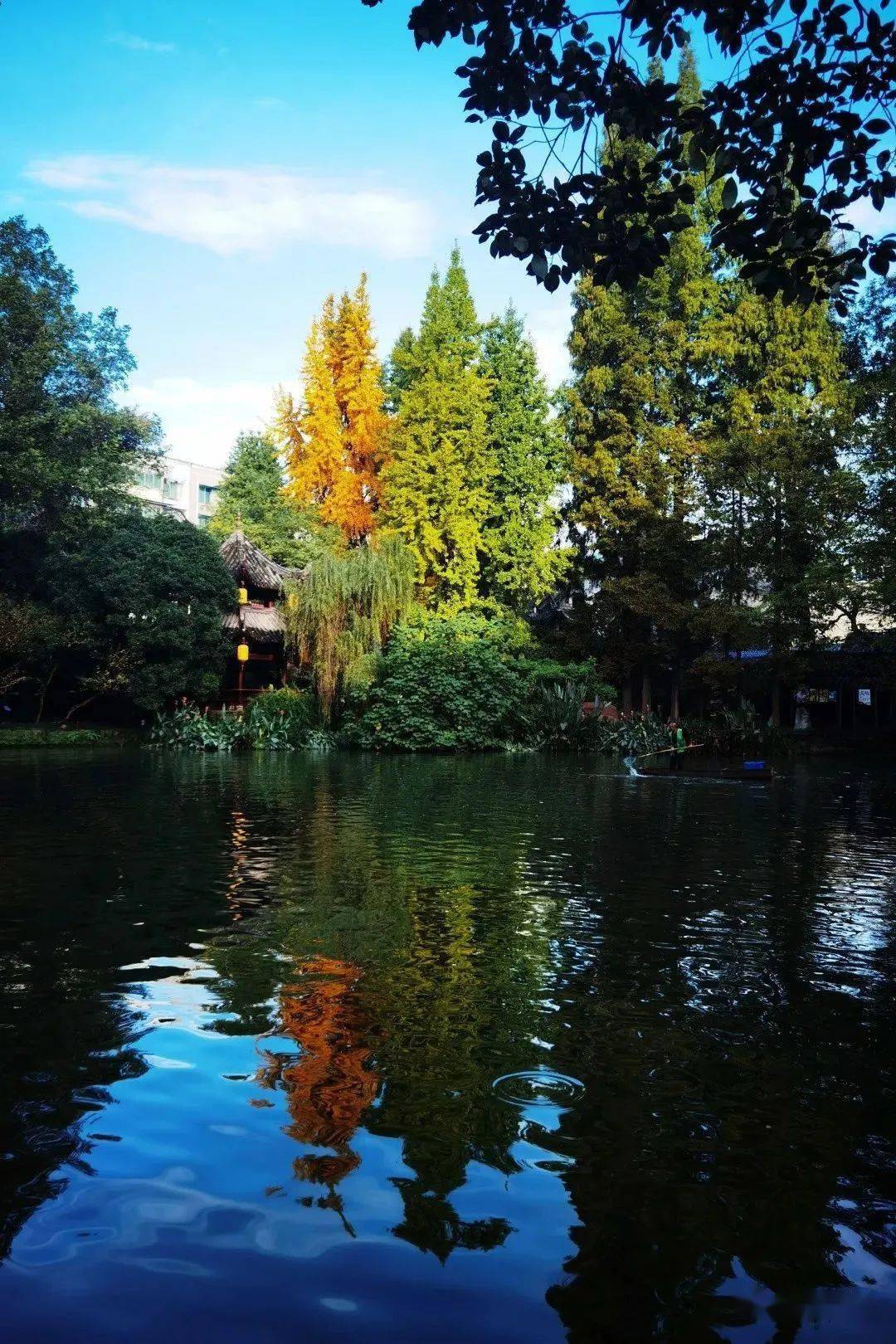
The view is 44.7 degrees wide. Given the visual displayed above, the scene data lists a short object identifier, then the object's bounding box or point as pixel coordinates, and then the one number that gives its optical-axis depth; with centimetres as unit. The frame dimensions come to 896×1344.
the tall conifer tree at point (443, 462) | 3850
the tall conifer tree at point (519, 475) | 3984
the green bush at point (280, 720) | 3344
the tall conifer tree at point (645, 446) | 3822
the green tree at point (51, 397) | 3544
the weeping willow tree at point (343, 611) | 3341
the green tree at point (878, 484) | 2873
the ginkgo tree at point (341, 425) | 4375
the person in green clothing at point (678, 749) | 2511
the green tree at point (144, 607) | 3528
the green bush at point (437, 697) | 3356
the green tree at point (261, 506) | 4707
